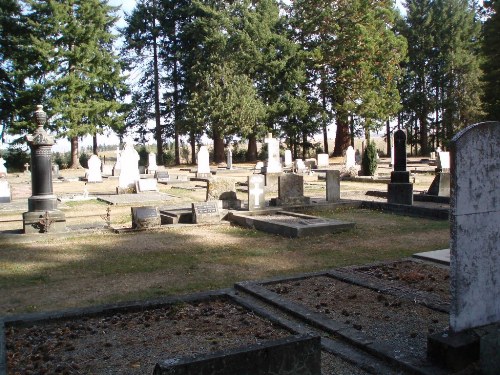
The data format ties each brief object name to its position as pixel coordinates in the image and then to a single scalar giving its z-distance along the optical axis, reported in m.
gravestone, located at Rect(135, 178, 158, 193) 20.57
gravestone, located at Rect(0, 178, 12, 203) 18.20
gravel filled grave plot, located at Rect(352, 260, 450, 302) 6.28
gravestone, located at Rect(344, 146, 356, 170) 31.03
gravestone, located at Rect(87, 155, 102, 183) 28.30
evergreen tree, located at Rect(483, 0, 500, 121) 34.41
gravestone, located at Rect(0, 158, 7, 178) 24.16
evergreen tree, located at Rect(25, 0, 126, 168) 39.28
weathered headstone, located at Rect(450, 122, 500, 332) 4.01
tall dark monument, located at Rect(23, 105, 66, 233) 11.45
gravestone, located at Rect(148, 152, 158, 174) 33.09
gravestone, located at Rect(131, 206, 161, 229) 11.79
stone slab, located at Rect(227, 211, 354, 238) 10.64
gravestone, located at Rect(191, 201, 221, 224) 12.56
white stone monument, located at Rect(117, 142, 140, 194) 21.61
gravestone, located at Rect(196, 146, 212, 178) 28.61
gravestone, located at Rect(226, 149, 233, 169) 36.12
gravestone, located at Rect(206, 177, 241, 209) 14.39
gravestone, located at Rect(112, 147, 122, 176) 31.80
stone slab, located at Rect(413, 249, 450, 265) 7.57
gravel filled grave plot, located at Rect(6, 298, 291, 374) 4.27
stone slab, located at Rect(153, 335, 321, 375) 2.87
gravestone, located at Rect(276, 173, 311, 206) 14.73
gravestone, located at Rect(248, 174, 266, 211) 13.64
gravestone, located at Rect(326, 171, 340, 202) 15.03
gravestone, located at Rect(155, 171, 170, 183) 26.62
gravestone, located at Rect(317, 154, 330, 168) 36.47
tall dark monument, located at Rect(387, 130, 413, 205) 15.23
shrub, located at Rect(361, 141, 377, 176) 25.89
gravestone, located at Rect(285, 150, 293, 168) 36.57
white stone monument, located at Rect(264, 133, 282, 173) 24.86
